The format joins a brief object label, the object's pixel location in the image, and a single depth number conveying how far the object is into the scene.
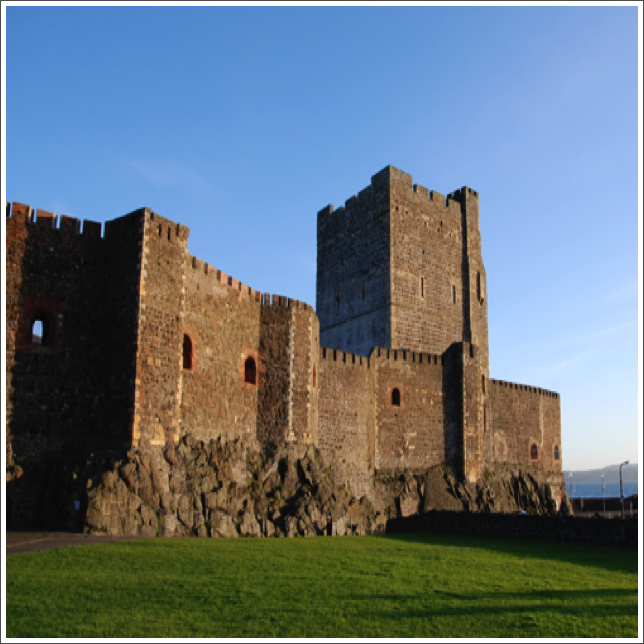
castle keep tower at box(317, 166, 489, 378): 33.28
